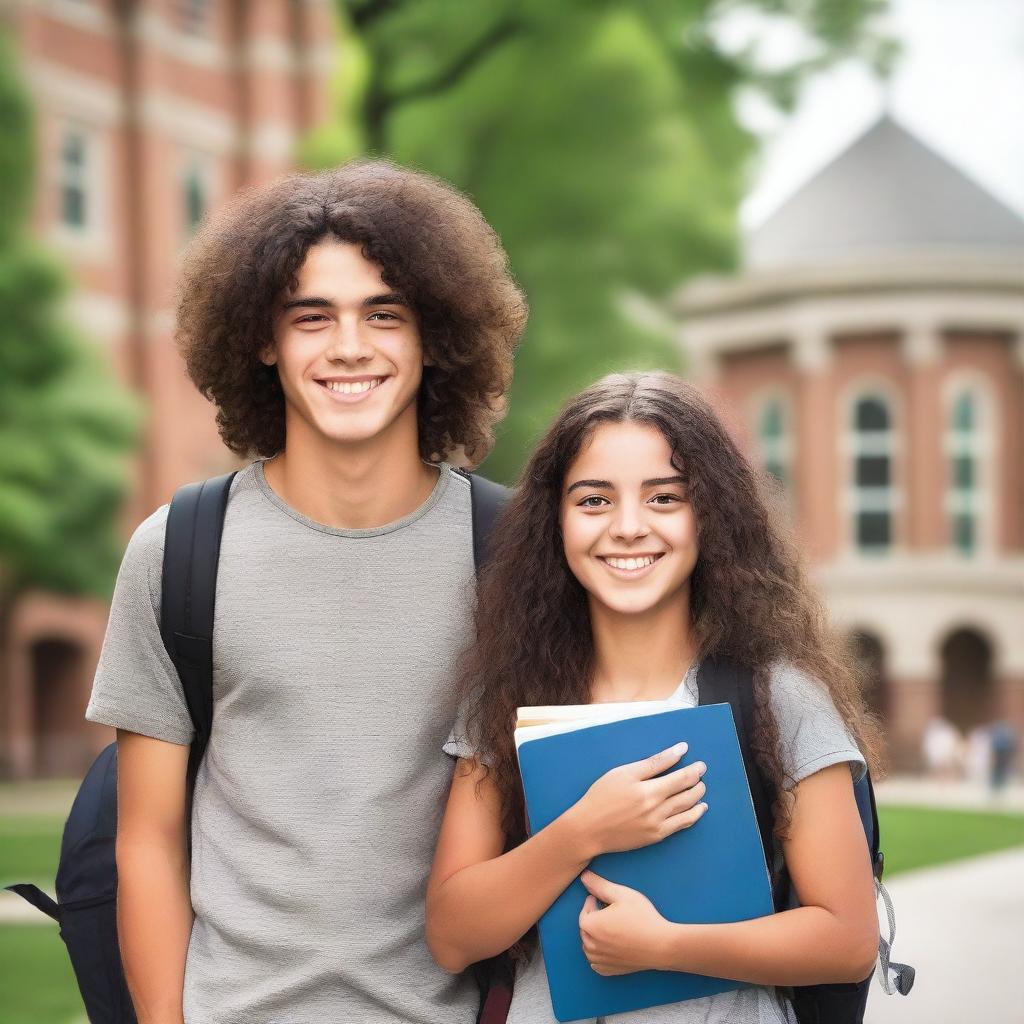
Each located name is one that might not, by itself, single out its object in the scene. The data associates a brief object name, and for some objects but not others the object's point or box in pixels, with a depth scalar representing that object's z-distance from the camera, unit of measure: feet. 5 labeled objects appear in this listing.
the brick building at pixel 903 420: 108.58
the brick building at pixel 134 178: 74.23
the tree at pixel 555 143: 46.52
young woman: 7.42
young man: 7.77
